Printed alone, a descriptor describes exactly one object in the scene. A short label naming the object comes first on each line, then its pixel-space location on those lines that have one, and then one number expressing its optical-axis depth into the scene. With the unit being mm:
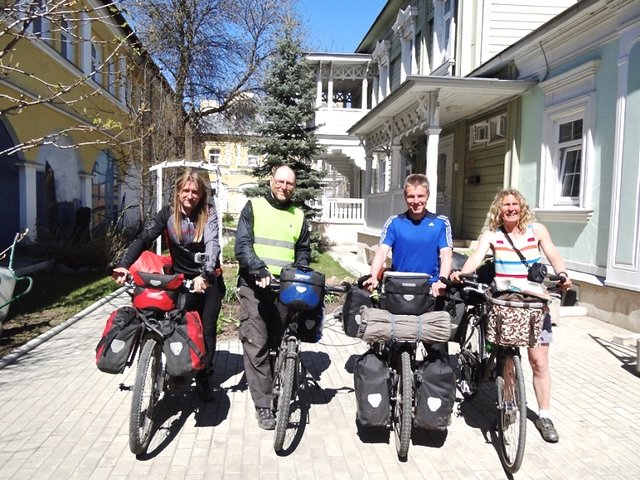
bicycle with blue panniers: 3262
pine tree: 14500
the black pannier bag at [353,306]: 3506
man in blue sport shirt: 3582
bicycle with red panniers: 3156
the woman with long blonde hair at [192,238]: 3752
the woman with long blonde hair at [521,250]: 3506
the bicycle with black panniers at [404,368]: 3168
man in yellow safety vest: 3635
